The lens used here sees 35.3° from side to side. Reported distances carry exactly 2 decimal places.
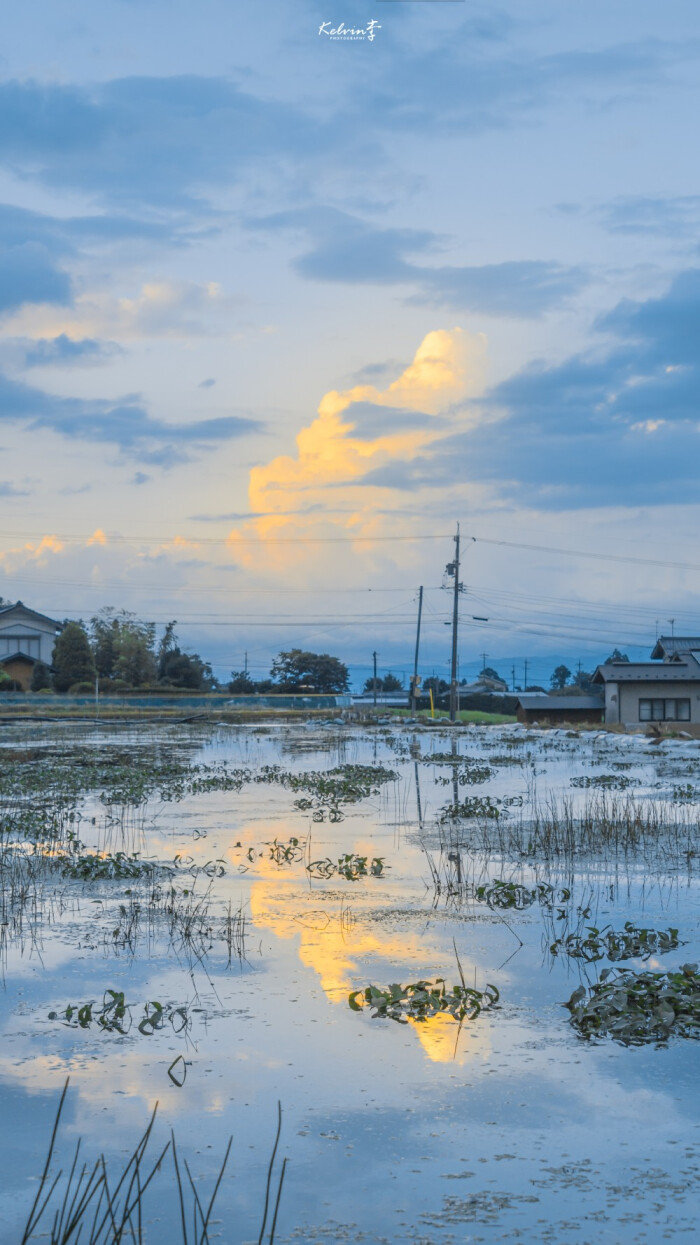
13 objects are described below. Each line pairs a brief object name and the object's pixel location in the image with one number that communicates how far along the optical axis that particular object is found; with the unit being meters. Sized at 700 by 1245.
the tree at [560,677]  162.00
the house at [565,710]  66.31
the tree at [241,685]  94.75
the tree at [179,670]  87.88
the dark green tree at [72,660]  78.76
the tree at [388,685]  116.50
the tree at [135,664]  83.56
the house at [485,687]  112.94
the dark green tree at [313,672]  99.44
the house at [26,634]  82.94
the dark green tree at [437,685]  103.64
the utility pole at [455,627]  60.31
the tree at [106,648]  86.75
